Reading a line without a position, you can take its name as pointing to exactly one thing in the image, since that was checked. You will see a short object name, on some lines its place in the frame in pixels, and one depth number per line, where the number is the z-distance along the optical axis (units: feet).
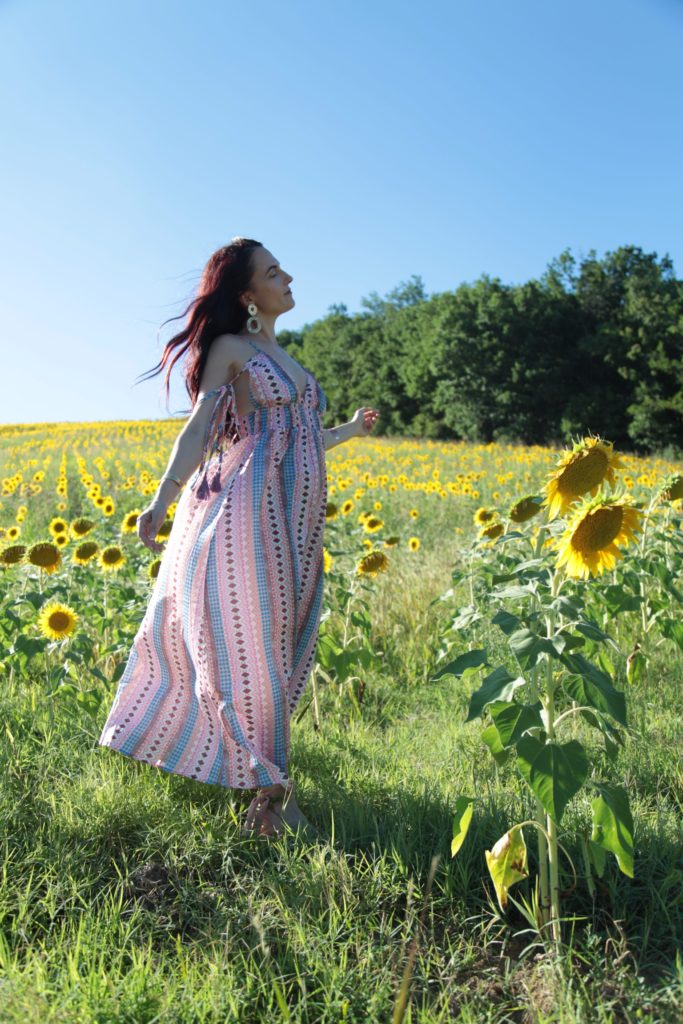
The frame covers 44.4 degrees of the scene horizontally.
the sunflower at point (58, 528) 15.25
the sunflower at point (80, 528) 13.20
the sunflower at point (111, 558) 12.76
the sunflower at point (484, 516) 12.23
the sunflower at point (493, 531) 11.09
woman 8.25
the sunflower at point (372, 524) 14.50
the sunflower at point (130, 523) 13.60
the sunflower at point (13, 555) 11.64
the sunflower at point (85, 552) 12.38
